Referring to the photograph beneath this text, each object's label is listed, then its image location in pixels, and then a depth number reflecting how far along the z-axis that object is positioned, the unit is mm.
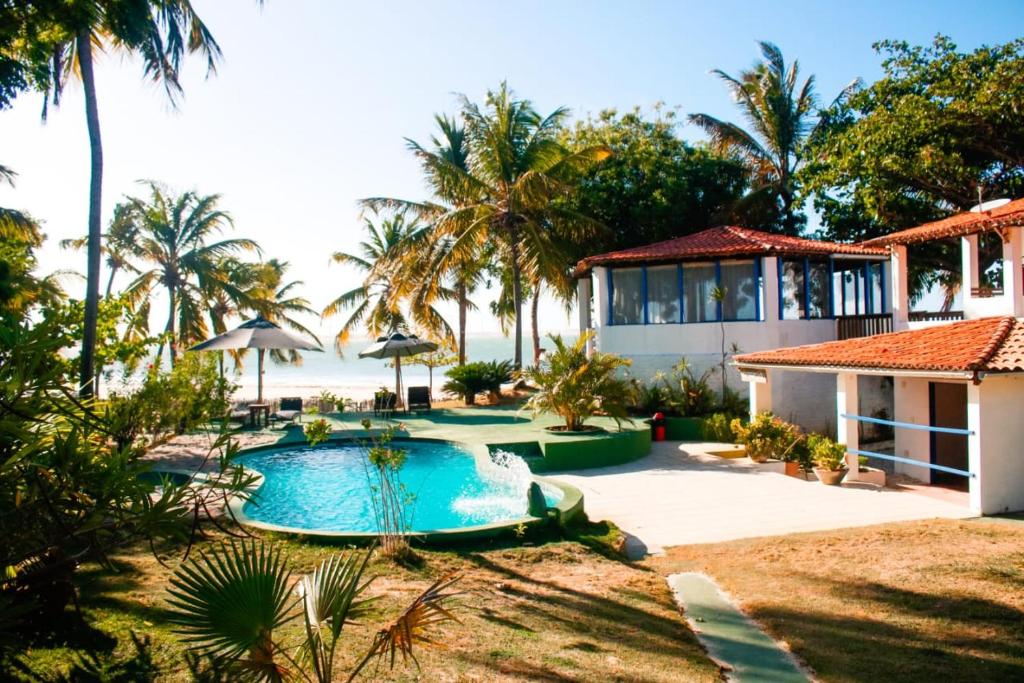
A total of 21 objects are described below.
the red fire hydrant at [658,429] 18359
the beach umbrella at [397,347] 22484
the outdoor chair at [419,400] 22172
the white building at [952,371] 10852
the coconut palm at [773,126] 29438
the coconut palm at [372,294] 32750
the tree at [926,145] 22016
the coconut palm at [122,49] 13523
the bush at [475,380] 24875
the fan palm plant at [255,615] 3236
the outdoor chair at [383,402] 19656
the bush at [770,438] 14844
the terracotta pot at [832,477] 13242
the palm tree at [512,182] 23953
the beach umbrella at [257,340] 20297
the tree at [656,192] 27859
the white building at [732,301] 20109
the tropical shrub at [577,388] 15922
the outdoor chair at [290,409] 20906
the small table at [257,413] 20053
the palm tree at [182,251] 29422
